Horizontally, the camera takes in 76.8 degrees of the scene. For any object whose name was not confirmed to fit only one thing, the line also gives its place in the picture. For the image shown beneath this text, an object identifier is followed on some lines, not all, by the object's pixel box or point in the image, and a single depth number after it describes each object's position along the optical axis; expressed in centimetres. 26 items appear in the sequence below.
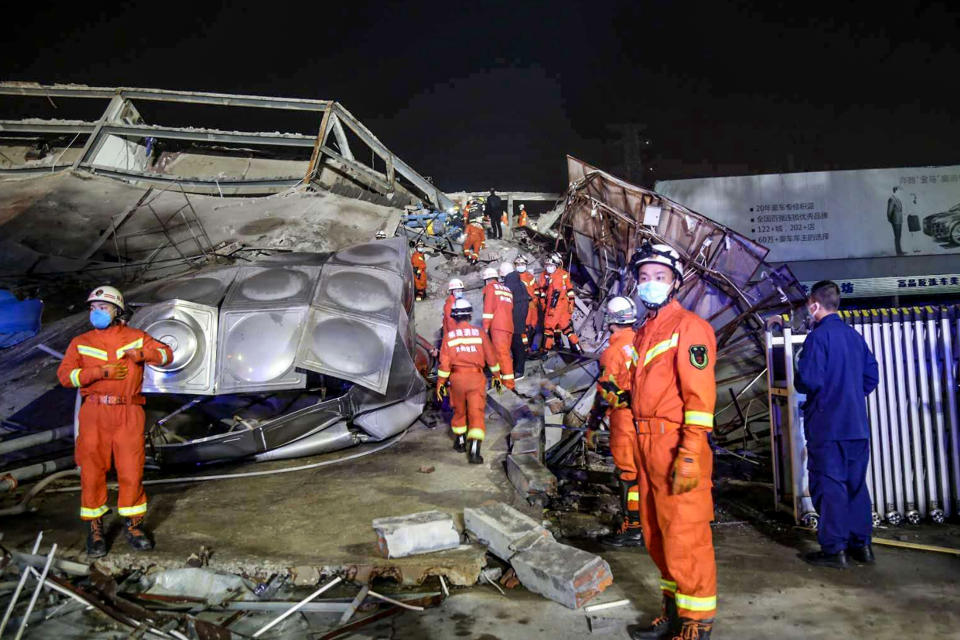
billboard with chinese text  1355
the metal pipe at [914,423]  445
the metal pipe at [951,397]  437
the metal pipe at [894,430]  446
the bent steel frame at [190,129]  1421
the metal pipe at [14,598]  307
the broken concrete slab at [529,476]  502
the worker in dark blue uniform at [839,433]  378
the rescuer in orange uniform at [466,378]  623
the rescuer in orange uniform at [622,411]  436
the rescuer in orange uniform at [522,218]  1624
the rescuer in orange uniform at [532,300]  1052
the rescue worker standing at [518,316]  969
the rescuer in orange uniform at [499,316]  863
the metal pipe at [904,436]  445
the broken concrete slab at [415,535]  395
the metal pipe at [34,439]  549
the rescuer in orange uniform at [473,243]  1356
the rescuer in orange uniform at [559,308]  1053
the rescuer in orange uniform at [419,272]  1210
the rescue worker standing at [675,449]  269
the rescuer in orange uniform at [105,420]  416
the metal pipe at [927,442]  441
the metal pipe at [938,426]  440
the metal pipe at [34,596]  304
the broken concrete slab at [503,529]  379
